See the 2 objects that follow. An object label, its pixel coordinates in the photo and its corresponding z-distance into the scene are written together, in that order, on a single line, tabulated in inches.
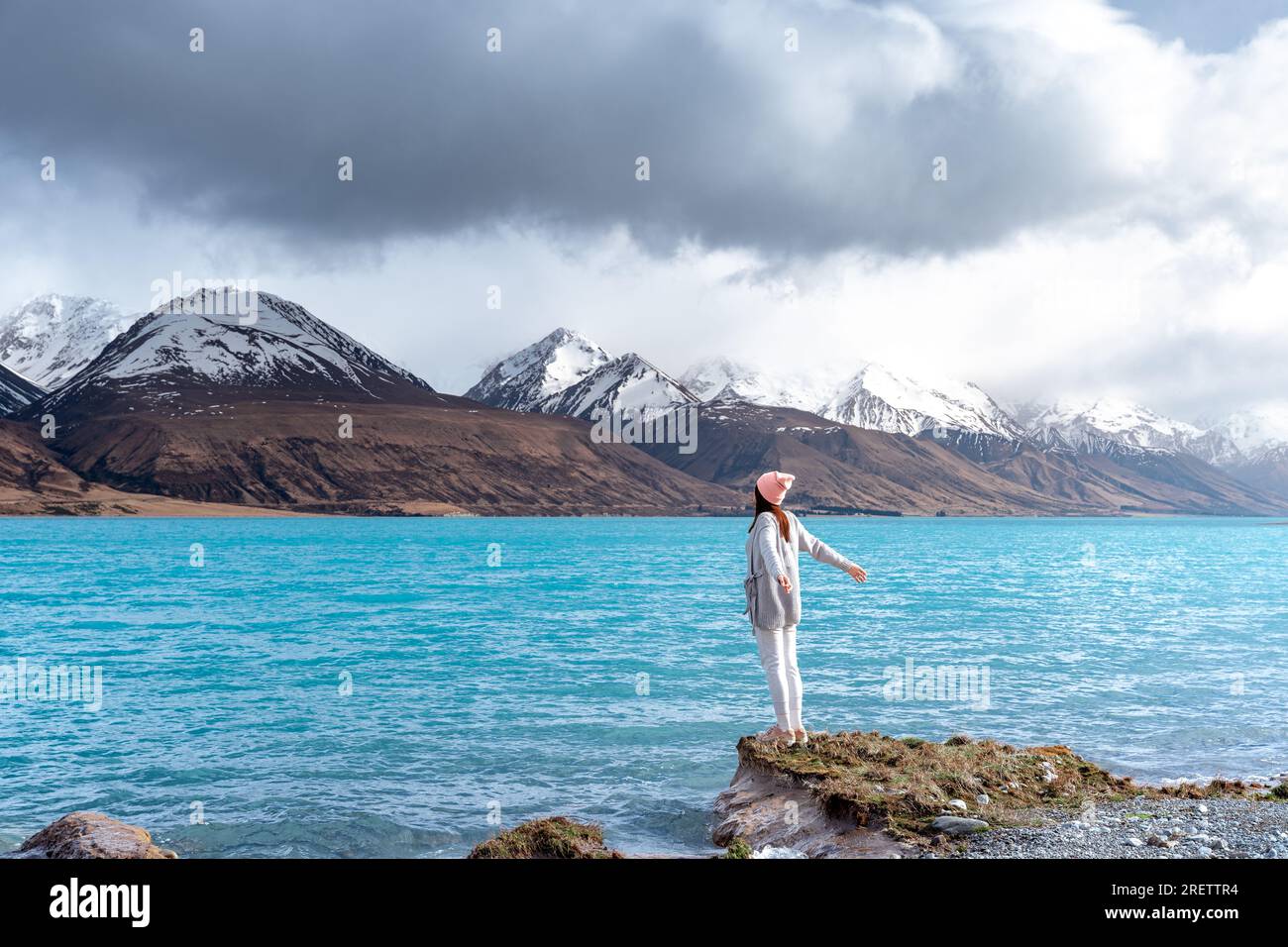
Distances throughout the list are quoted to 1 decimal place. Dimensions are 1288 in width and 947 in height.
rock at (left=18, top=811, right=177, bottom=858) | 461.4
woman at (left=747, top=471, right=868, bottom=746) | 485.4
